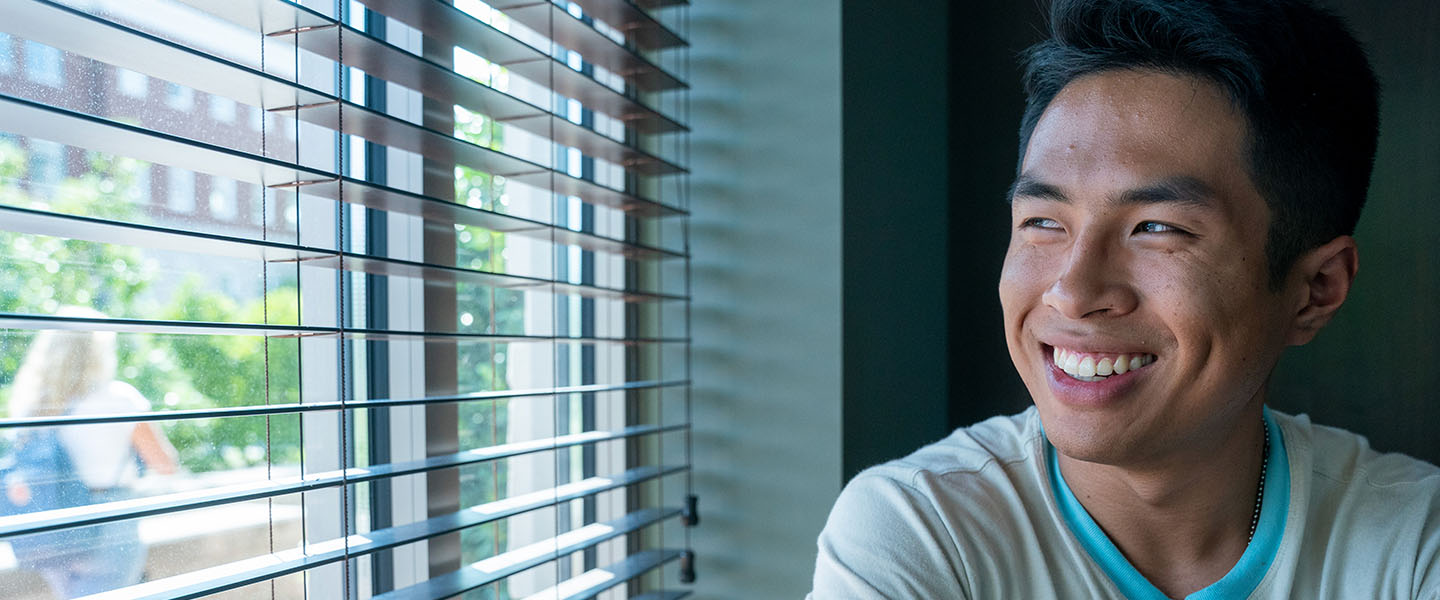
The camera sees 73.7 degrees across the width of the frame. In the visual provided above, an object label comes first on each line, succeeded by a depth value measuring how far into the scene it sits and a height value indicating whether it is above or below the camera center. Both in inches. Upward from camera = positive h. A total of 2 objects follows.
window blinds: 27.5 +0.6
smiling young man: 36.1 -1.7
